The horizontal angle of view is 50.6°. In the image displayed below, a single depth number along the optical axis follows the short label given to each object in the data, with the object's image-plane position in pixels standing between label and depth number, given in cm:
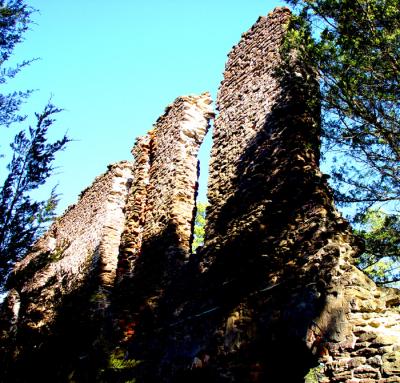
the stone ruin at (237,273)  371
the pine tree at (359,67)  600
